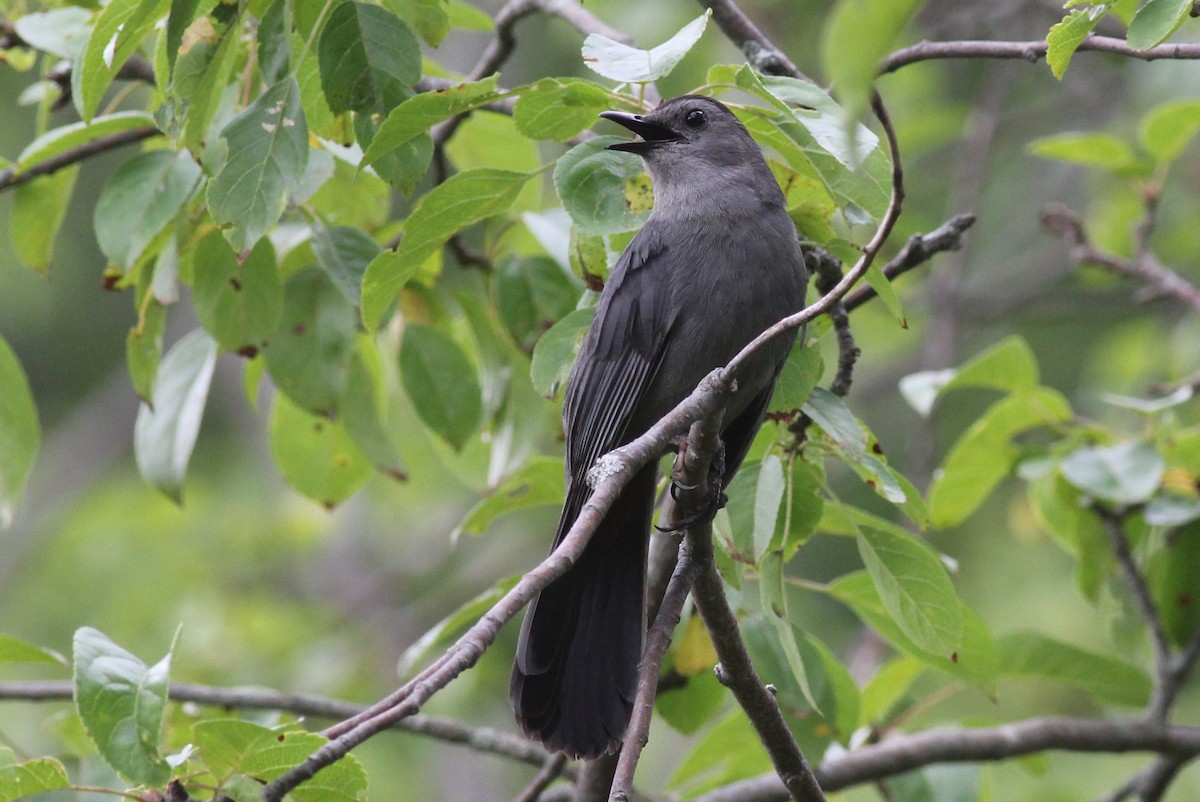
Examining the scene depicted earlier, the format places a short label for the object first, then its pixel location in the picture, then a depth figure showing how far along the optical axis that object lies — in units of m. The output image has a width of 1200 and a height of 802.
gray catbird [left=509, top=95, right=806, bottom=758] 5.82
